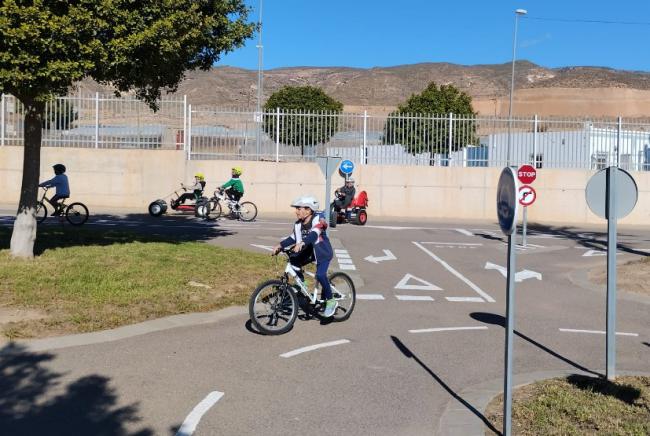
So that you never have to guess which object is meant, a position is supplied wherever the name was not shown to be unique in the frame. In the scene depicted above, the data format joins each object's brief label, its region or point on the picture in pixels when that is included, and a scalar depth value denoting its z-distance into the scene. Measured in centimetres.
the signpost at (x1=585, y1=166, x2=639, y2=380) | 696
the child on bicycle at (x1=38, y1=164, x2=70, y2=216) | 1695
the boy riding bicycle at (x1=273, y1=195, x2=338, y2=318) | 875
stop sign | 1864
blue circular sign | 2608
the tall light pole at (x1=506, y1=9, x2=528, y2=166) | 2661
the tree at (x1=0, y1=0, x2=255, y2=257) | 975
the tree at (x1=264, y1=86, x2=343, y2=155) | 2680
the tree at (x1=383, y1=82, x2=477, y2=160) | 2694
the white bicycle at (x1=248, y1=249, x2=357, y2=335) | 847
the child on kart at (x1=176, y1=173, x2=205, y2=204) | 2294
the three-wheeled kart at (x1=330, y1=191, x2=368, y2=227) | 2361
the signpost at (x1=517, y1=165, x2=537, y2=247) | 1864
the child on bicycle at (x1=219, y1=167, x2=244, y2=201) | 2272
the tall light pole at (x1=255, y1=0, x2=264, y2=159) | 2605
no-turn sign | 1864
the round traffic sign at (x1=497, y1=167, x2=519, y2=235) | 507
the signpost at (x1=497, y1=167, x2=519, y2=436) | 511
